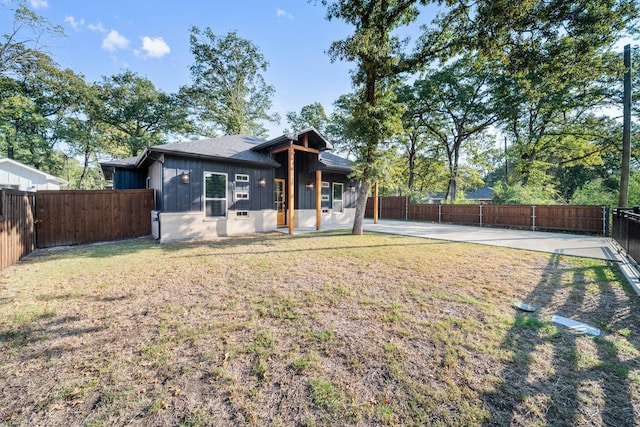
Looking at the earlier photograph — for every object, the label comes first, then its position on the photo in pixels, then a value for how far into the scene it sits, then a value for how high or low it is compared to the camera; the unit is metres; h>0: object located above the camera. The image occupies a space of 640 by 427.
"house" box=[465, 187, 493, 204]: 32.50 +1.75
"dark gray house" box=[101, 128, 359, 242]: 8.51 +1.02
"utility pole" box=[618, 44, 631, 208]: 9.55 +2.50
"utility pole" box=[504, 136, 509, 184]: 18.93 +3.92
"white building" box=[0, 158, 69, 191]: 15.47 +2.01
